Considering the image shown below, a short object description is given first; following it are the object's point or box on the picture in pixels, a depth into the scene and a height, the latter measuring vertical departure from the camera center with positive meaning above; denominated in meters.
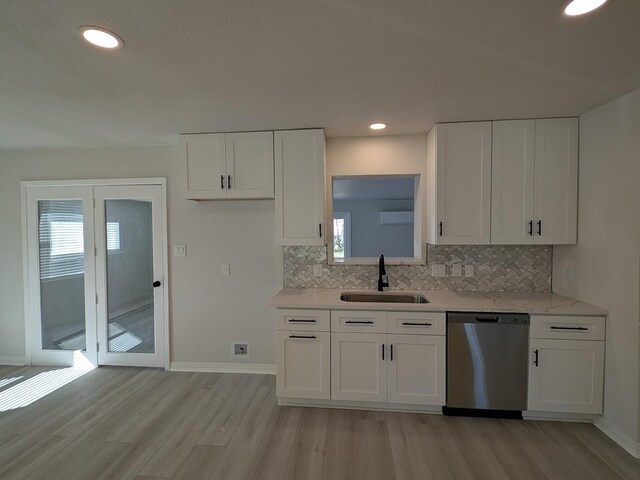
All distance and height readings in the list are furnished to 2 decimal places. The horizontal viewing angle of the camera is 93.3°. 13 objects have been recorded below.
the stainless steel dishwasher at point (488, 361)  2.35 -1.02
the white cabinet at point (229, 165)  2.78 +0.62
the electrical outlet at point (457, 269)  2.96 -0.37
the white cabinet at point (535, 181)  2.50 +0.43
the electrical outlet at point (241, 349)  3.21 -1.25
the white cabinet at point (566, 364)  2.27 -1.01
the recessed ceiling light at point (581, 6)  1.21 +0.92
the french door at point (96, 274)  3.28 -0.47
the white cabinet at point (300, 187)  2.72 +0.41
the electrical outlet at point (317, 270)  3.11 -0.39
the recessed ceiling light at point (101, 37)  1.37 +0.91
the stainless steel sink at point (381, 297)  2.88 -0.63
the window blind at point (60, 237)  3.35 -0.06
